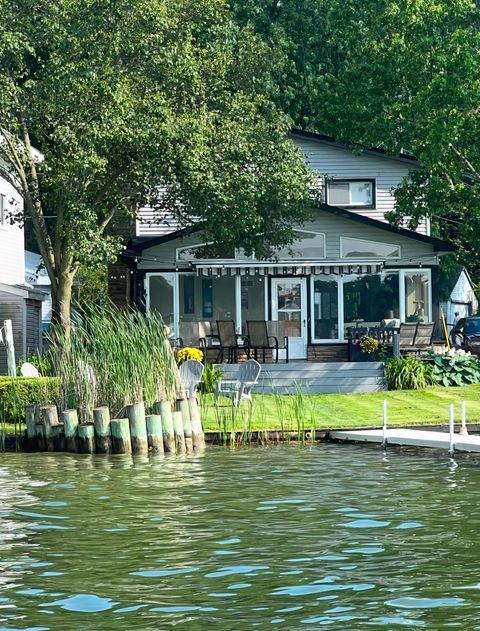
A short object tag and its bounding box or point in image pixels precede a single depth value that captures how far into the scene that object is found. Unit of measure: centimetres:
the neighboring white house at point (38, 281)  5351
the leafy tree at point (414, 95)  3562
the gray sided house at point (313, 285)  4119
